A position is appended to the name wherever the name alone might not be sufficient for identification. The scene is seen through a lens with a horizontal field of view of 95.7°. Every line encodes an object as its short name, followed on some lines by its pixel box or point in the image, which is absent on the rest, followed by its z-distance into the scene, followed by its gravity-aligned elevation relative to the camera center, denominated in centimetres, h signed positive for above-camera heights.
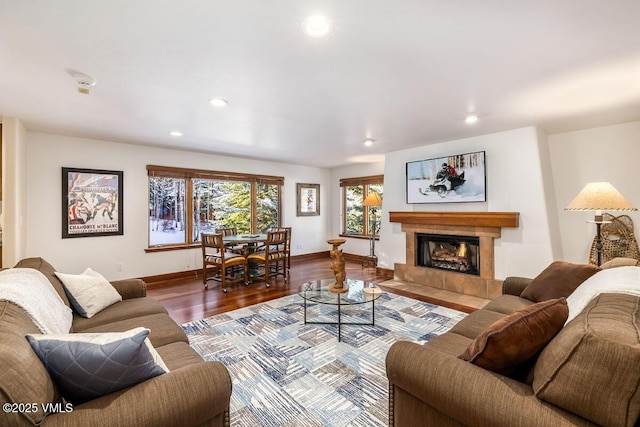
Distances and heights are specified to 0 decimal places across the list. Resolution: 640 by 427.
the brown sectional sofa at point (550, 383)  87 -62
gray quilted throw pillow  100 -49
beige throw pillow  206 -53
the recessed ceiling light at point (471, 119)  324 +111
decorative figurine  307 -54
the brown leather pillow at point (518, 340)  116 -51
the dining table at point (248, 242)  460 -36
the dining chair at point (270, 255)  472 -62
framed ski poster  414 +29
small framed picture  692 +45
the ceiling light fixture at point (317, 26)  158 +108
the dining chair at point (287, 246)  526 -53
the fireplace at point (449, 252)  436 -60
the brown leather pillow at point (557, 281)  214 -53
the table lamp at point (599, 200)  235 +10
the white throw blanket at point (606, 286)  142 -38
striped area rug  179 -116
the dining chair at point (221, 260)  441 -65
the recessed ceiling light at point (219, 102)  275 +115
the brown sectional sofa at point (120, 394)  85 -61
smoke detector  221 +112
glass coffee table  290 -83
